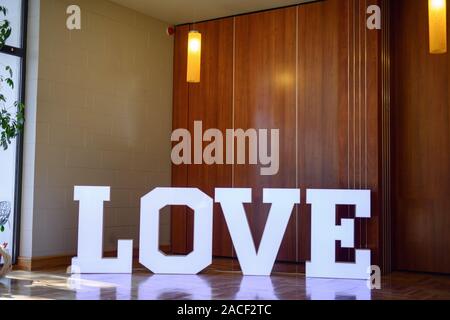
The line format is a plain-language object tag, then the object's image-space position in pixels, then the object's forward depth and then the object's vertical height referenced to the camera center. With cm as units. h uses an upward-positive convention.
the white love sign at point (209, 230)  494 -25
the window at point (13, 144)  516 +49
